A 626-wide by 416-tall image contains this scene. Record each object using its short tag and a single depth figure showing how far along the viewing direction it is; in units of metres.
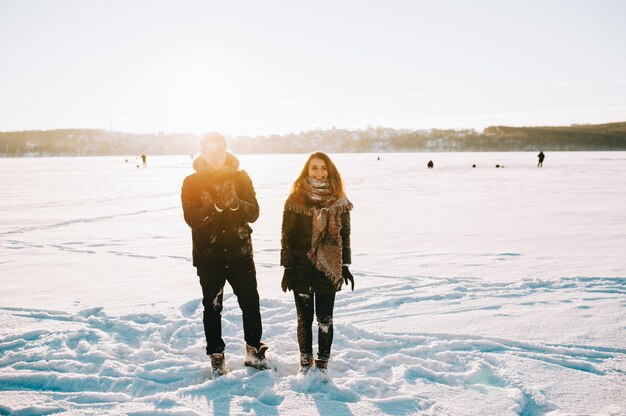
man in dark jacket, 3.23
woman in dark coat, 3.30
